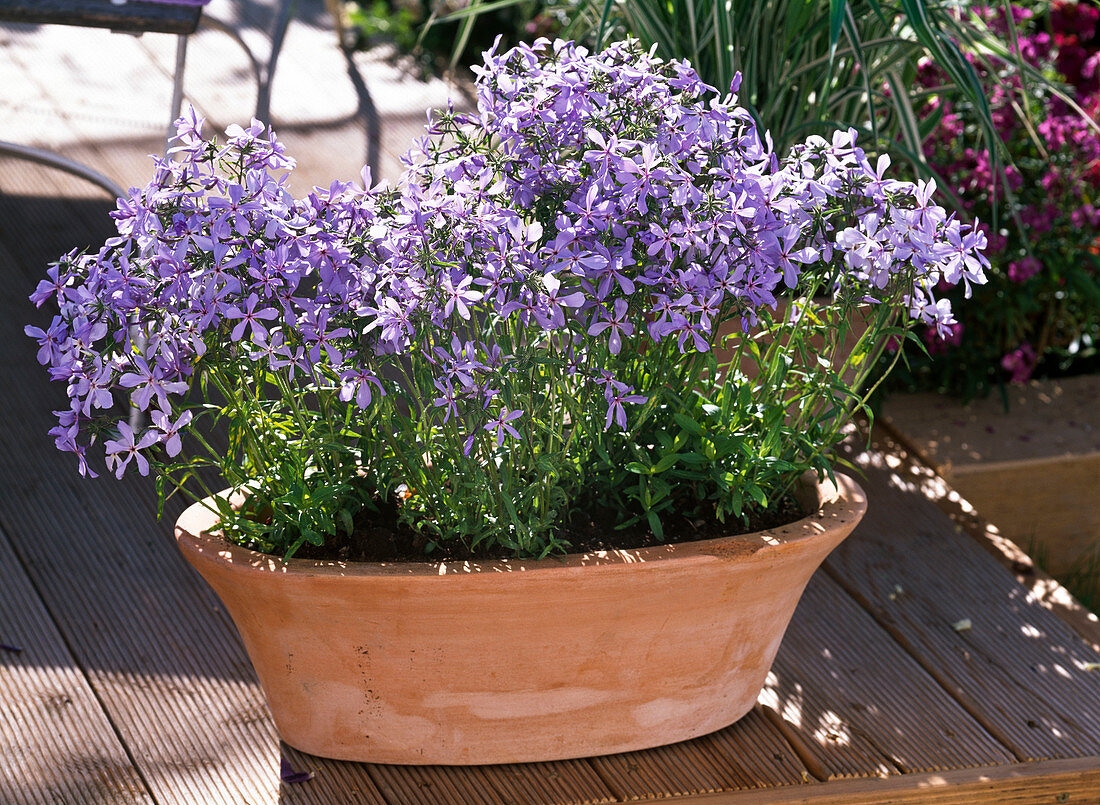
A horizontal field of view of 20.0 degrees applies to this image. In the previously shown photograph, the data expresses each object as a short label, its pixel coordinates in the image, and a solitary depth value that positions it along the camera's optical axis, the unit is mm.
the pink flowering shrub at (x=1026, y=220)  2397
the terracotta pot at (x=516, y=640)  1846
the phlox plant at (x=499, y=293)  1751
